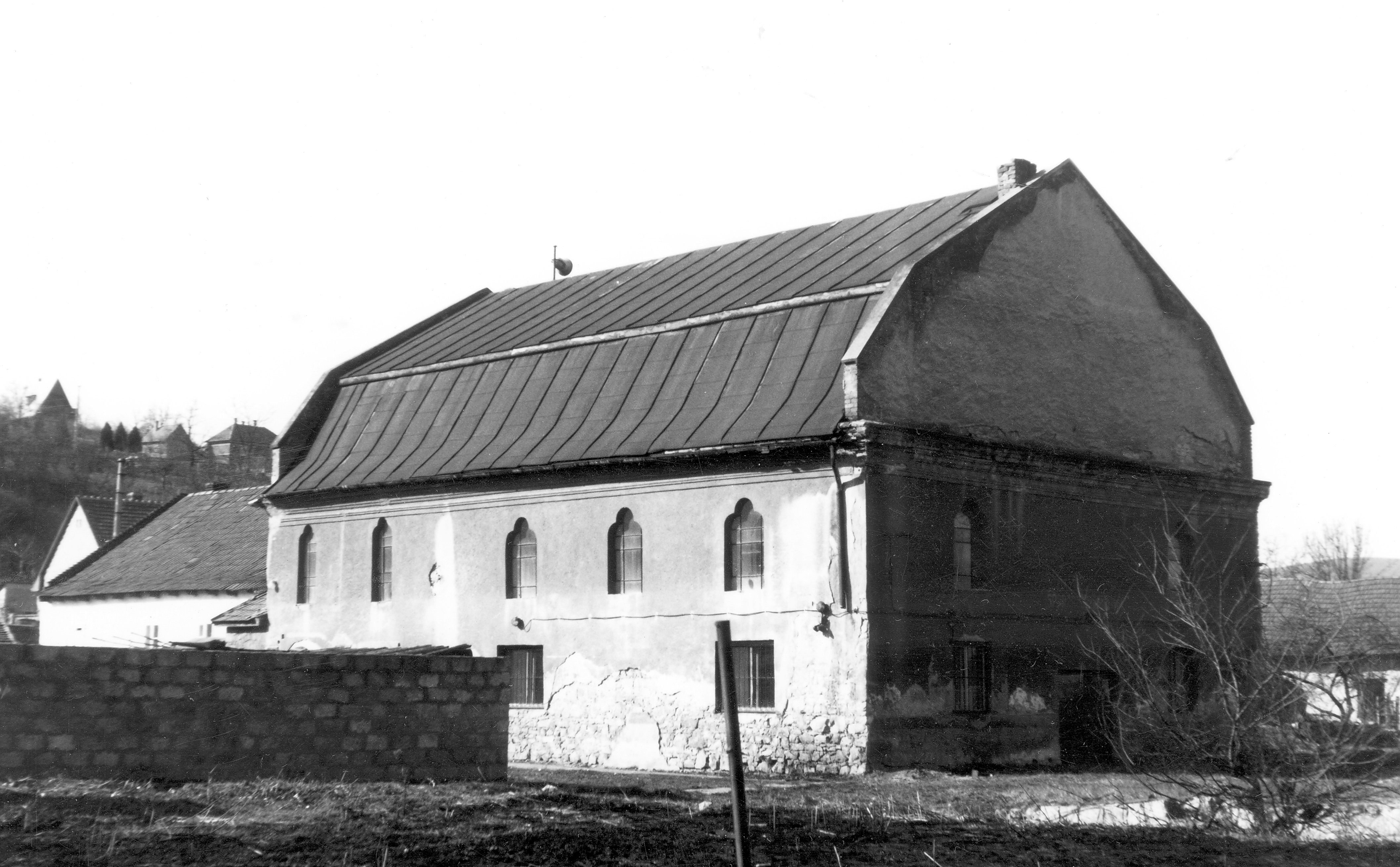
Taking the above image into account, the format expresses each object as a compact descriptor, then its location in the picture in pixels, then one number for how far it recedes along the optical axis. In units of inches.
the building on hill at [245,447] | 3971.5
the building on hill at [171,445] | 4141.2
